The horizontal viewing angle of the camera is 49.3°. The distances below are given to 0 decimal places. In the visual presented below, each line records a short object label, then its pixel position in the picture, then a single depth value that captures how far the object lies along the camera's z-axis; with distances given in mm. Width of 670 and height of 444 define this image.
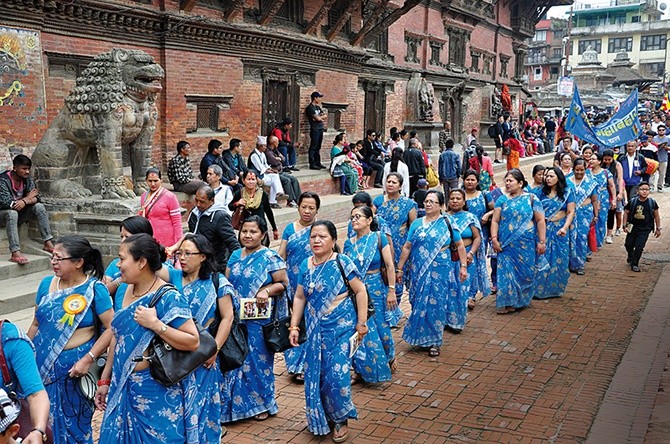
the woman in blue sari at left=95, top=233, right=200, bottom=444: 3779
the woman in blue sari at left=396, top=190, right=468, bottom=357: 7578
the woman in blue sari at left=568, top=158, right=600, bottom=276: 11383
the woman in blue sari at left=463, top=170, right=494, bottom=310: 9036
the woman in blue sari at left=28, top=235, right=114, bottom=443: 4223
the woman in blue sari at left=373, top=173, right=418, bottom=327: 8422
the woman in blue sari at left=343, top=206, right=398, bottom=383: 6566
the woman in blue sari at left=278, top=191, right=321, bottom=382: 6617
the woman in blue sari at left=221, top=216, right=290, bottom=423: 5676
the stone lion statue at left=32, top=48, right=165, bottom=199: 9754
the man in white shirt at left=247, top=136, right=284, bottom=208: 14164
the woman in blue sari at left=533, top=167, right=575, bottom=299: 10055
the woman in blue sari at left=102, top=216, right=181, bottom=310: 5102
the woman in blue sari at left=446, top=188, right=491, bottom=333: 8047
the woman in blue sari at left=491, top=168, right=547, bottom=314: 9141
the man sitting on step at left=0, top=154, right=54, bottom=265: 8930
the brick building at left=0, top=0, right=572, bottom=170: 10727
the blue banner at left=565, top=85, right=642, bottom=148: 14883
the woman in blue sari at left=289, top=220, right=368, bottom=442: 5414
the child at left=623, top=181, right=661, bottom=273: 11516
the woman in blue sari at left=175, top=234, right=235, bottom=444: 4695
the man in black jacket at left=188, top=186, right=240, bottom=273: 6695
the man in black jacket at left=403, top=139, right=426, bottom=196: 15914
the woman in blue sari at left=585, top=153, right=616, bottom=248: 12479
